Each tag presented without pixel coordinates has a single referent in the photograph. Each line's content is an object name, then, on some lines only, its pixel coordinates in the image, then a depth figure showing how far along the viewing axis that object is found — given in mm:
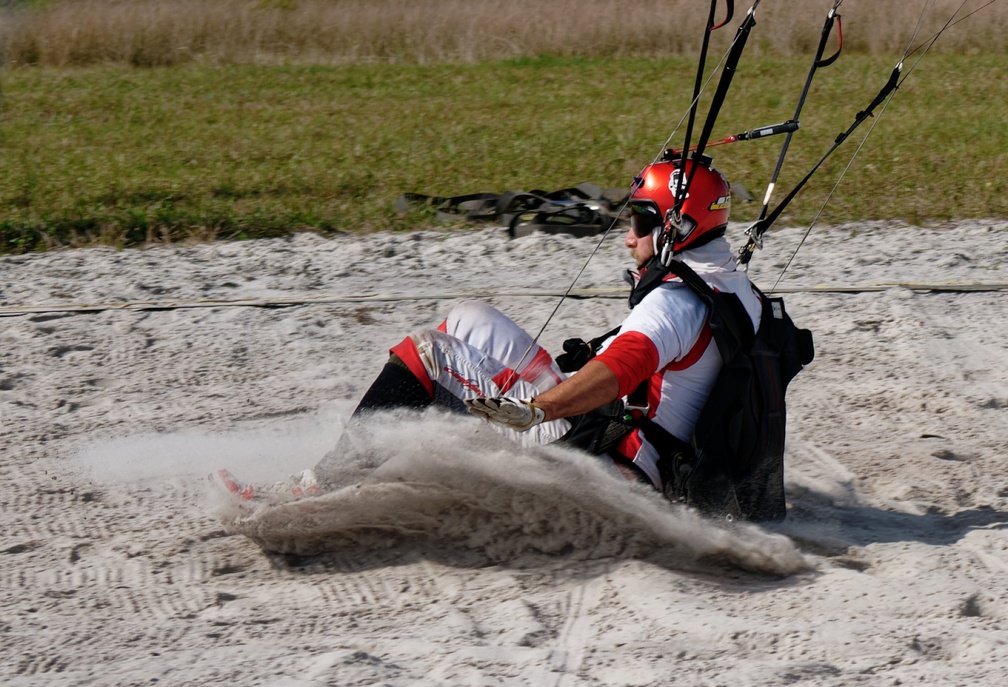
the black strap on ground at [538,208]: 16344
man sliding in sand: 7508
